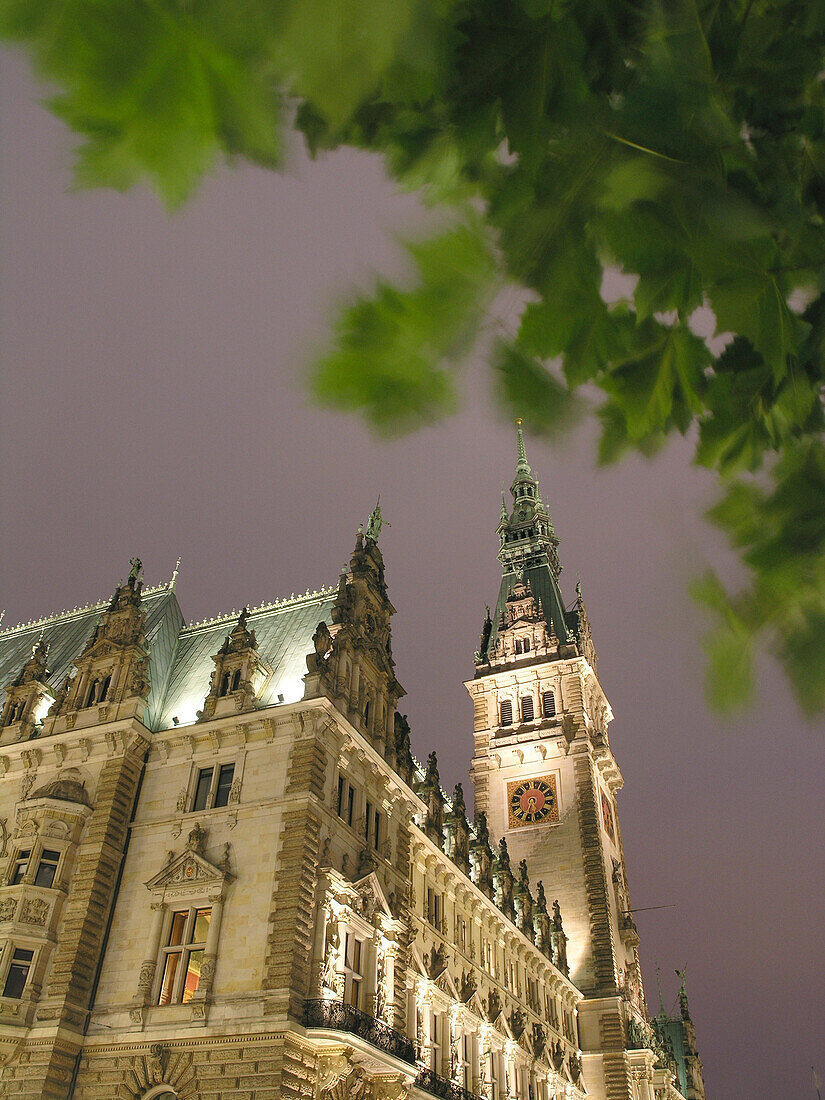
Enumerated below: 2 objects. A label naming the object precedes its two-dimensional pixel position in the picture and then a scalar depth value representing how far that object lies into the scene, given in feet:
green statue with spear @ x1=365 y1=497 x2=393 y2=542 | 110.63
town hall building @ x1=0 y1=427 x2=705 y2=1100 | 69.26
